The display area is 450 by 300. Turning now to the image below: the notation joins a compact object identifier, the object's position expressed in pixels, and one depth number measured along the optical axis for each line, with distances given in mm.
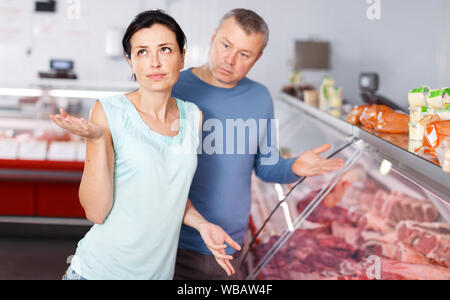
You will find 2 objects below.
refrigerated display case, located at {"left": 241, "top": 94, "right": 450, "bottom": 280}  1909
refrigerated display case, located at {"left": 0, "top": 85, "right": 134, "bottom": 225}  3846
